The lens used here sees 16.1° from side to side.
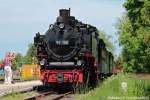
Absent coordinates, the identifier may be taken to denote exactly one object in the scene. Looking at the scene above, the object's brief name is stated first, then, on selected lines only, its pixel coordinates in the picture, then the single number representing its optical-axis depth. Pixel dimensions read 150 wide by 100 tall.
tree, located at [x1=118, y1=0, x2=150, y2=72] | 21.16
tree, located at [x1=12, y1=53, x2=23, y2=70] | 177.65
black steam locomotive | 28.50
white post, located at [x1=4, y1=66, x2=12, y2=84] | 41.39
